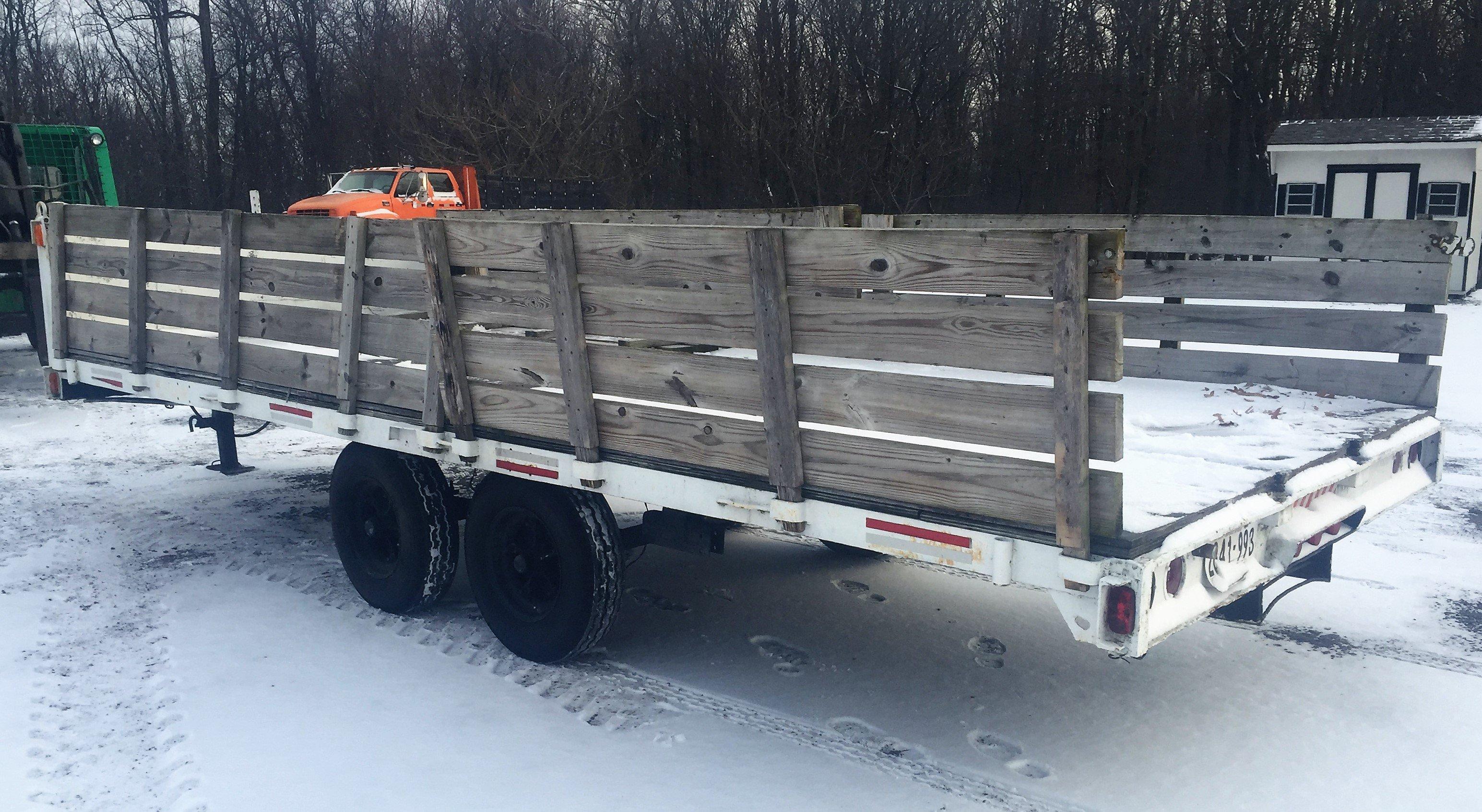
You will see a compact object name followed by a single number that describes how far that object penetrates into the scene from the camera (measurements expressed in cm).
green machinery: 1029
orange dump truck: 1986
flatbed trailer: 318
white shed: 1989
